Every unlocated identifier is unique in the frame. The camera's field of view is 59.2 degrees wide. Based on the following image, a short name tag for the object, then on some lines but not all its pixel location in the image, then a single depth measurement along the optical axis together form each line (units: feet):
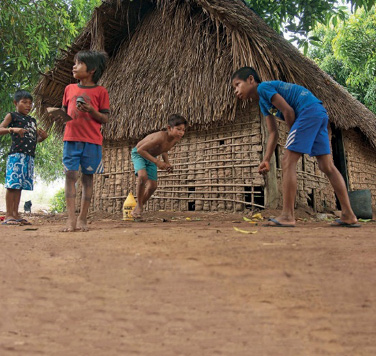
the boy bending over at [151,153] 12.75
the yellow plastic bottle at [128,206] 14.32
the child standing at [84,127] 8.69
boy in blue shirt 8.78
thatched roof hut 15.93
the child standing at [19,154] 11.19
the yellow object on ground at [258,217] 13.33
